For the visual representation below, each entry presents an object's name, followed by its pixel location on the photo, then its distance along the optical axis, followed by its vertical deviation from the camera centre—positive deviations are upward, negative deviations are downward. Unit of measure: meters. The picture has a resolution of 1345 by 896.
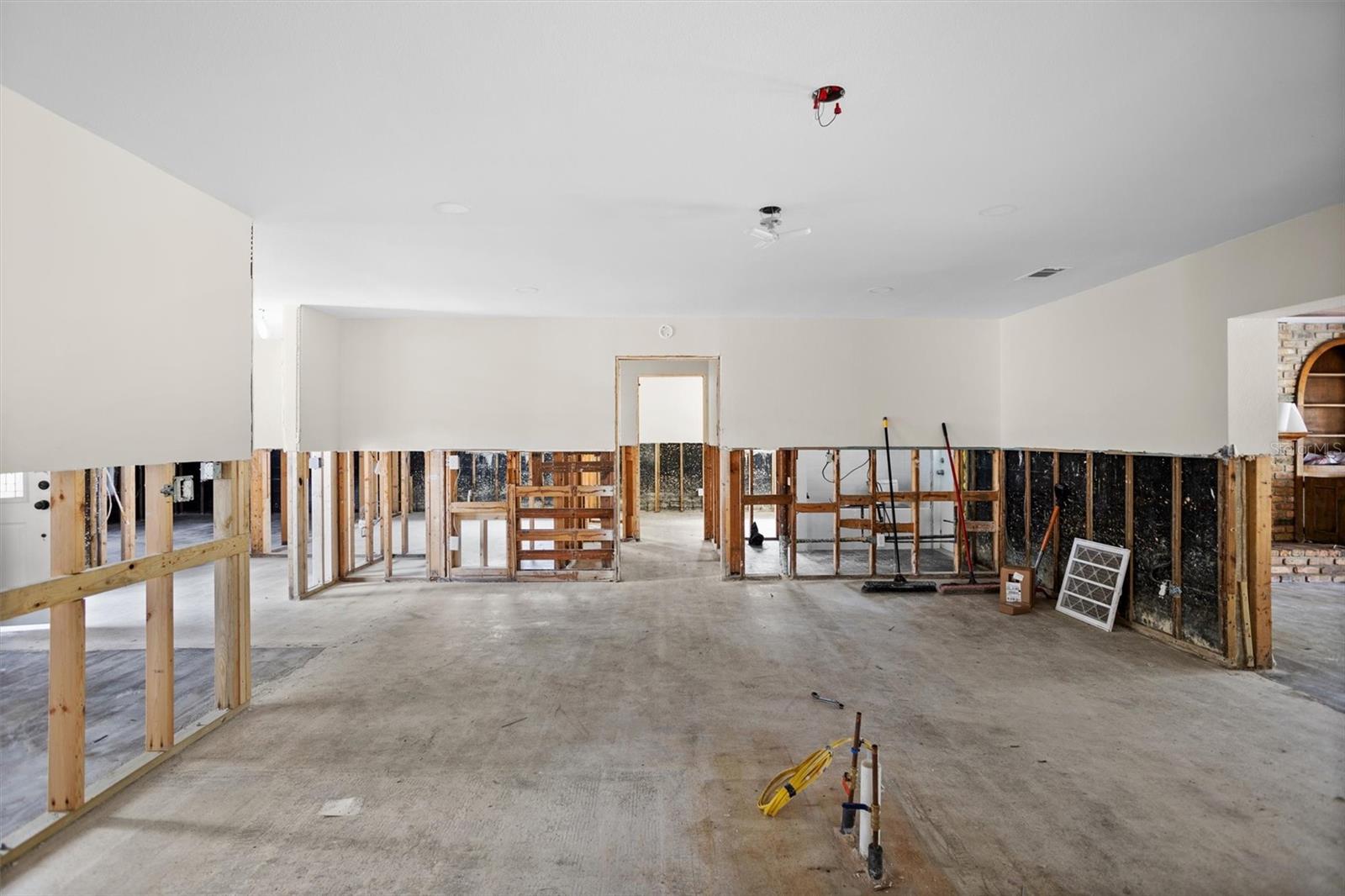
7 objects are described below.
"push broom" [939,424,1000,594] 6.27 -1.30
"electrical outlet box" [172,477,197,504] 3.32 -0.17
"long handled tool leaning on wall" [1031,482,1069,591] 5.82 -0.56
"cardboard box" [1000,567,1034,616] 5.59 -1.24
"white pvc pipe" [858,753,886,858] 2.30 -1.23
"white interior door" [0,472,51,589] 5.59 -0.60
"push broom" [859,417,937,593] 6.35 -1.34
